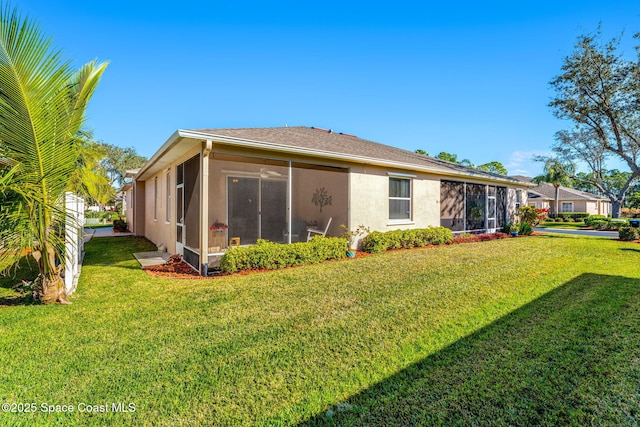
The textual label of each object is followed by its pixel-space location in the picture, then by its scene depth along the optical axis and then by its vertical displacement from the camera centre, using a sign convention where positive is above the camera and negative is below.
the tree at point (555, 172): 30.23 +4.45
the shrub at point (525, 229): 14.91 -0.74
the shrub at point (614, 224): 20.76 -0.67
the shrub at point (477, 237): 12.66 -1.04
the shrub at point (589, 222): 23.52 -0.61
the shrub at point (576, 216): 32.03 -0.16
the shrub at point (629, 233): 12.83 -0.80
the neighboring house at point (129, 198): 16.84 +0.92
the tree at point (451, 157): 48.26 +9.42
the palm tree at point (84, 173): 4.84 +0.68
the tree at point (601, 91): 15.64 +6.83
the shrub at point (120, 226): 17.70 -0.78
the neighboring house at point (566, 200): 40.10 +2.02
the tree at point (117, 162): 45.66 +8.10
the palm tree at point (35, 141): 3.81 +1.02
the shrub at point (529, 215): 15.88 -0.03
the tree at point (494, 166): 48.16 +7.84
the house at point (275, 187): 7.19 +0.89
